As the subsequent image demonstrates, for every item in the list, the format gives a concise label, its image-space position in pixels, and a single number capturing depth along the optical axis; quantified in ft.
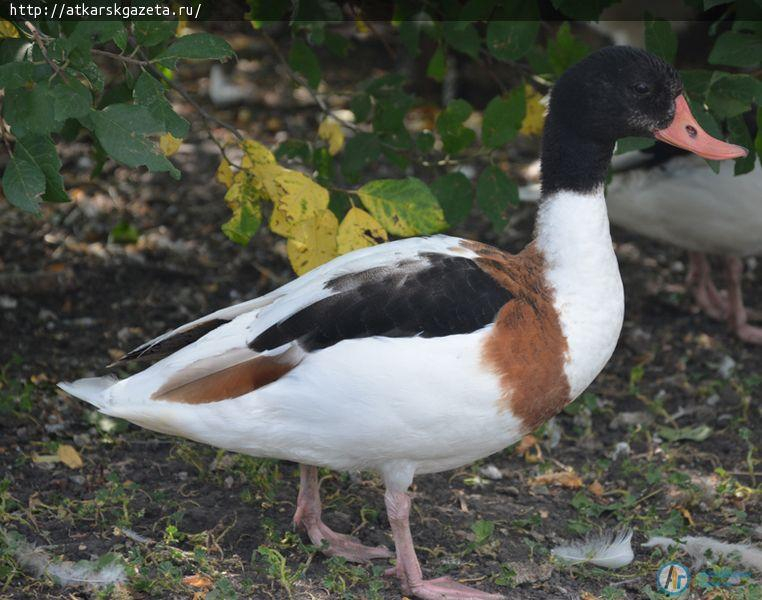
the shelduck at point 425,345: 21.26
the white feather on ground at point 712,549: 23.80
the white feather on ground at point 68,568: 21.39
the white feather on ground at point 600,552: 23.88
